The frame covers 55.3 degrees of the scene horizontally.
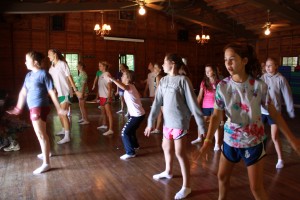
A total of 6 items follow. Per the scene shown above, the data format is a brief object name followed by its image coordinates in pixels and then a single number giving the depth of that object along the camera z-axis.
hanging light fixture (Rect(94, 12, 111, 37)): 10.72
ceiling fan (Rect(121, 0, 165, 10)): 7.89
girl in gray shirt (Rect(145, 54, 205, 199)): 2.87
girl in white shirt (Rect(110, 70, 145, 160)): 4.24
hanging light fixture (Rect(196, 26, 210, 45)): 12.89
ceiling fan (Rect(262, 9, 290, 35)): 11.93
